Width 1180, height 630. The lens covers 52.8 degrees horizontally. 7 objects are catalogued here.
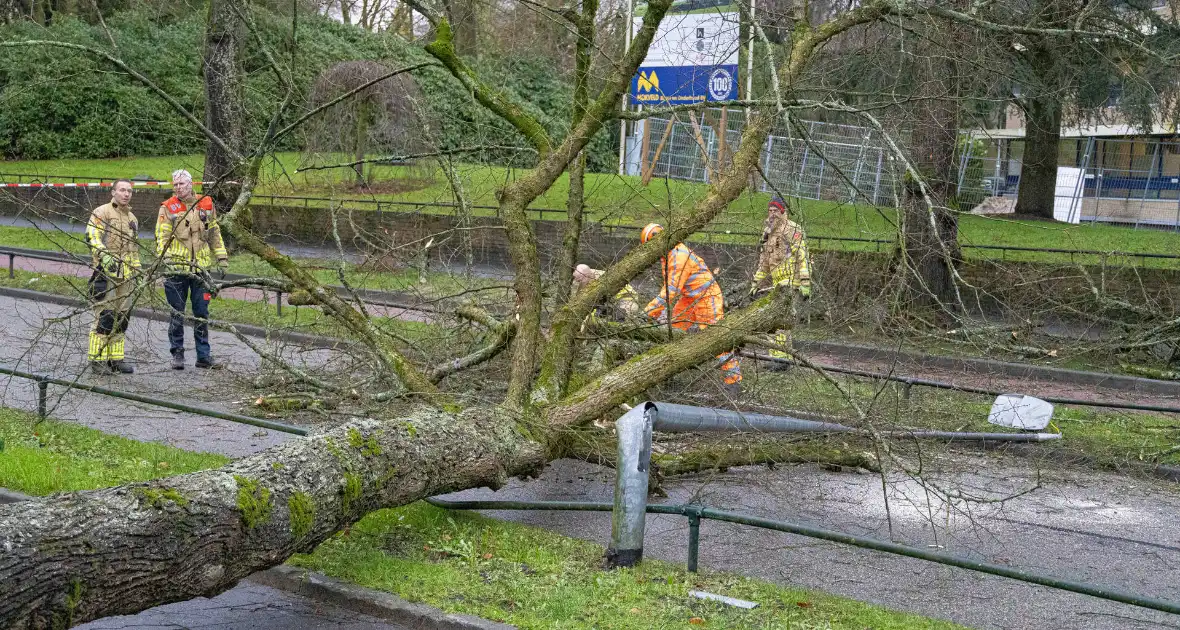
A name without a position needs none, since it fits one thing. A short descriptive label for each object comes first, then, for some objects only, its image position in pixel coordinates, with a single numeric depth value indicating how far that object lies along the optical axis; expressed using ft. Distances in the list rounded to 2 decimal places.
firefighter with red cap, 28.02
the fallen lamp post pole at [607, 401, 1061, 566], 19.16
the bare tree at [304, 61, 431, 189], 69.46
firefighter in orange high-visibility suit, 29.43
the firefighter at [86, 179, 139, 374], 36.09
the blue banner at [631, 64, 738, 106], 29.66
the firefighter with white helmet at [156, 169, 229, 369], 37.78
